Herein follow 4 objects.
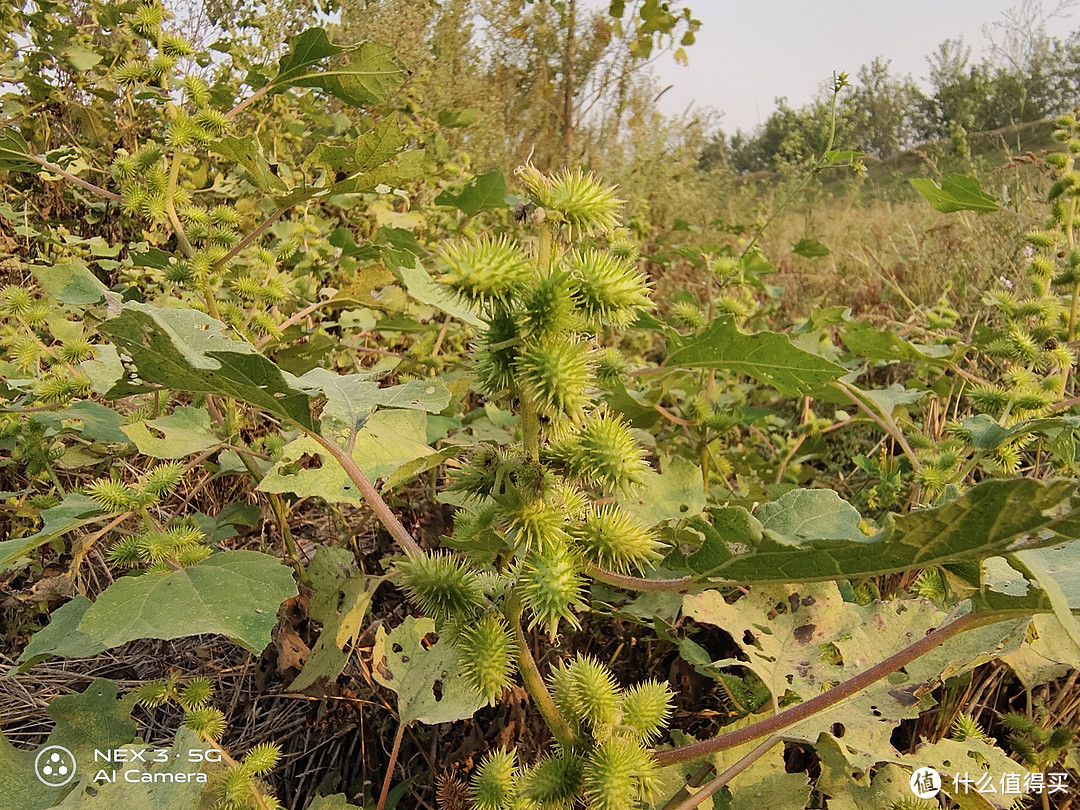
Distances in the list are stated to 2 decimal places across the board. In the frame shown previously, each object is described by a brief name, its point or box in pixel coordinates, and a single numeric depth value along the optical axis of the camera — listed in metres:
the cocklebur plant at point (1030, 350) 0.46
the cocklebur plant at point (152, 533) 0.35
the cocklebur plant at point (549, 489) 0.25
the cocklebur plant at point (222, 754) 0.33
